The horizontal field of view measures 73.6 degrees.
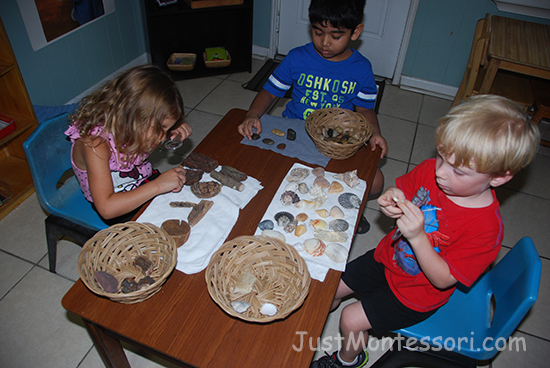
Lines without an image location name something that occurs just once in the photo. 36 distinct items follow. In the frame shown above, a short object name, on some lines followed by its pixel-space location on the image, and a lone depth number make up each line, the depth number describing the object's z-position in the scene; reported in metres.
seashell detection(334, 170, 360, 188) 1.22
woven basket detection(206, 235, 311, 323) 0.87
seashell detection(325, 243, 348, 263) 1.01
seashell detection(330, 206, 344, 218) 1.12
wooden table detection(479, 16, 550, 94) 2.22
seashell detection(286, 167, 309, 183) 1.24
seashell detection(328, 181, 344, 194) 1.20
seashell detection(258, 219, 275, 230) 1.08
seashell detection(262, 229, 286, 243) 1.03
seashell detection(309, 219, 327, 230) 1.09
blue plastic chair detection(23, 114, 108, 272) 1.28
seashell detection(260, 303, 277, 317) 0.87
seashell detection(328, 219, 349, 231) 1.09
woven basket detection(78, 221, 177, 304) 0.90
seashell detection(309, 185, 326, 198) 1.19
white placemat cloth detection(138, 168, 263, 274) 1.00
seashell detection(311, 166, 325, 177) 1.26
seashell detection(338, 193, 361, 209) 1.16
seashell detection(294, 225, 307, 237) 1.07
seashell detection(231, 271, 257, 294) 0.90
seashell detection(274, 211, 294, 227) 1.09
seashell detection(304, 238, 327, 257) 1.02
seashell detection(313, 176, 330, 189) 1.22
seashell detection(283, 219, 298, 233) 1.08
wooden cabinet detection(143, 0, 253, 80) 2.94
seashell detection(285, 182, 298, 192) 1.20
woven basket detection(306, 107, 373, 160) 1.32
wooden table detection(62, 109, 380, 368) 0.82
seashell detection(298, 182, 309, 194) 1.20
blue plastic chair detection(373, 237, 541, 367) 1.01
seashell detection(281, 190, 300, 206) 1.16
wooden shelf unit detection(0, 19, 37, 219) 1.83
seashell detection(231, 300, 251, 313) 0.85
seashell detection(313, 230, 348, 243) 1.06
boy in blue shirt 1.51
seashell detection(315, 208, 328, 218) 1.13
